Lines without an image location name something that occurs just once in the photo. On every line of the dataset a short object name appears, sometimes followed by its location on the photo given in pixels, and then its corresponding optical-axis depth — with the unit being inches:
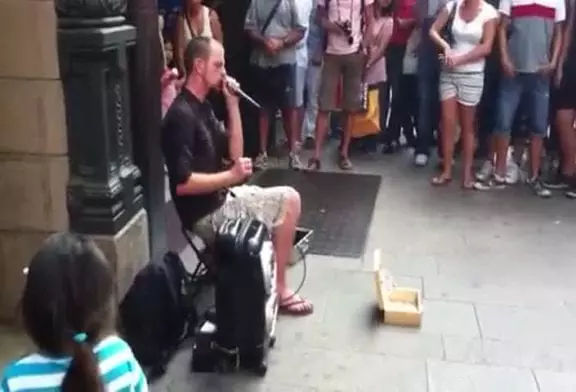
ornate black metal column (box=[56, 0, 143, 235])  125.5
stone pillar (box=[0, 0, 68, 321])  129.4
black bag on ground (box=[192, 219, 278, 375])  123.4
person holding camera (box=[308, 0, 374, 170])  243.0
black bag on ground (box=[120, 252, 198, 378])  127.1
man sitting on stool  134.6
